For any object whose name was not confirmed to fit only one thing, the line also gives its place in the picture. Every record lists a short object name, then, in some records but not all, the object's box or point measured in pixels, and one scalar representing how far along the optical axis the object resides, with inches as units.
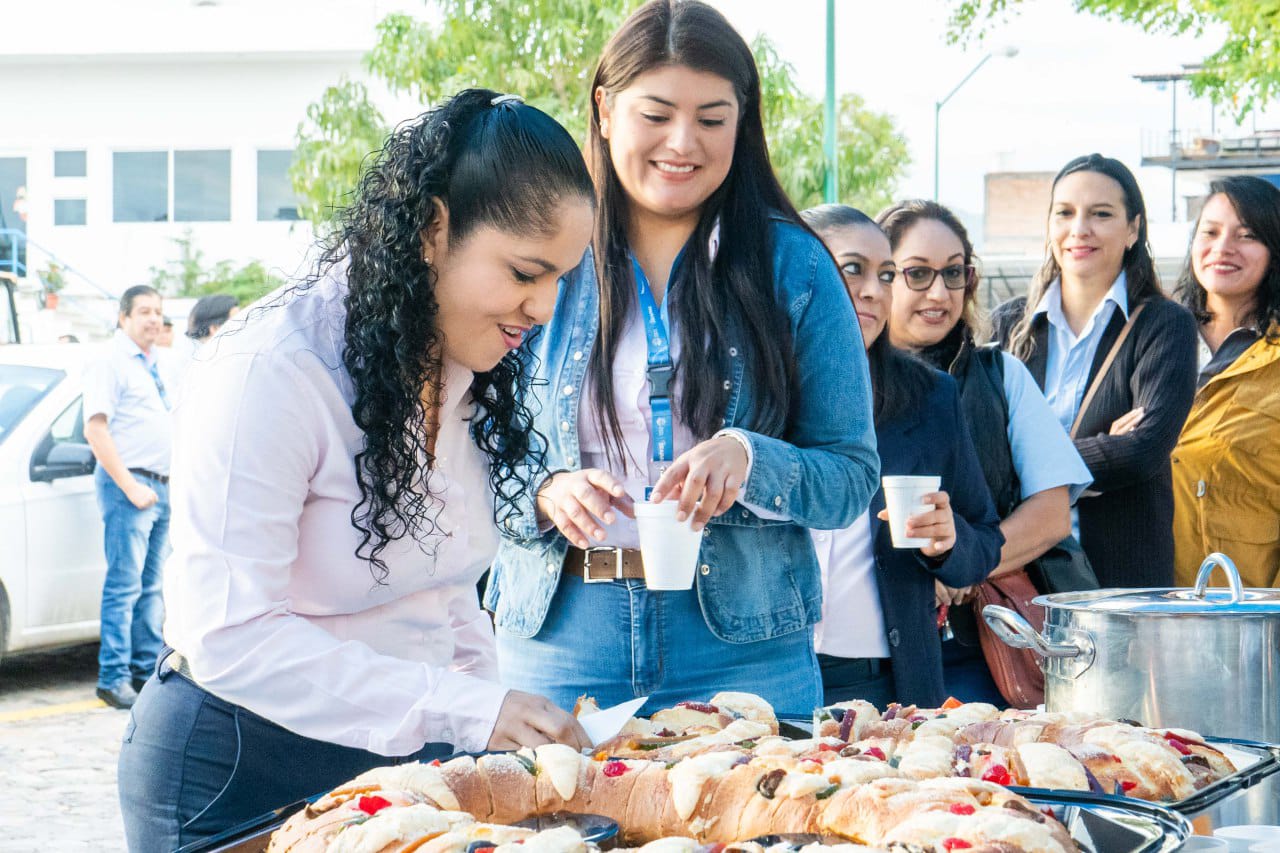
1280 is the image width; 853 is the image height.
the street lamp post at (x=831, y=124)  612.4
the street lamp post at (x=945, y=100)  1047.0
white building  1289.4
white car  334.6
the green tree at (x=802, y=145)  641.0
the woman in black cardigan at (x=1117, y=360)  171.6
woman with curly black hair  79.4
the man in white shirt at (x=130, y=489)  339.6
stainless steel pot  91.6
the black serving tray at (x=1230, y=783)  68.5
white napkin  79.5
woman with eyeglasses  152.1
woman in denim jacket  109.1
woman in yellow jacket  180.1
